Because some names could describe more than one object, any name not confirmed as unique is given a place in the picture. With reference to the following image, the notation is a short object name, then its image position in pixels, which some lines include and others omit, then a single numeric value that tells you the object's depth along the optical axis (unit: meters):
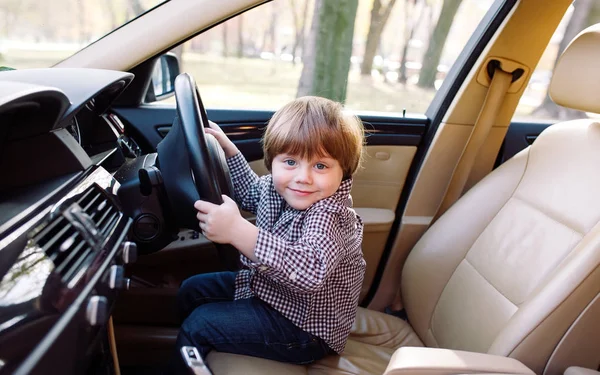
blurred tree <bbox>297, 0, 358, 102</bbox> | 2.69
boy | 1.26
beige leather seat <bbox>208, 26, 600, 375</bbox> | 1.25
